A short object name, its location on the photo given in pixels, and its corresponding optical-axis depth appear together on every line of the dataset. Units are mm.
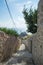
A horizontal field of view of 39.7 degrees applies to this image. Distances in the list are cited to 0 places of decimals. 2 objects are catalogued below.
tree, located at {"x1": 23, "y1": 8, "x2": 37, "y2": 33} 6342
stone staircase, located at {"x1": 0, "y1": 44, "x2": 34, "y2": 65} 2826
